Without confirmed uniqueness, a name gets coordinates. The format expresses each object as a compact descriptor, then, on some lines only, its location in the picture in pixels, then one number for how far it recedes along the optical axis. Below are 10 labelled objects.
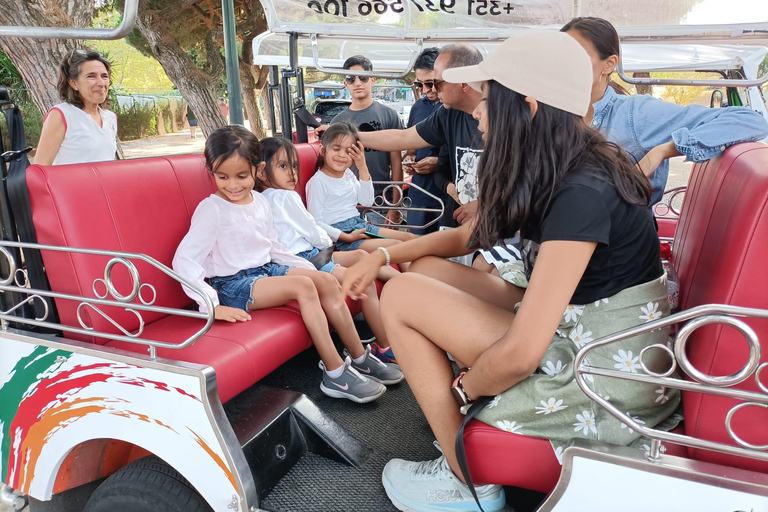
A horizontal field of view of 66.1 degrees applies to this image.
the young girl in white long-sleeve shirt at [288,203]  2.97
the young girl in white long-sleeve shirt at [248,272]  2.33
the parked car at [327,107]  12.53
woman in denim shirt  1.88
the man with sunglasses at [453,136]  2.79
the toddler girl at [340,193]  3.36
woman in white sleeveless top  3.10
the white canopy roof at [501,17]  2.64
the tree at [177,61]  9.05
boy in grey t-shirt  4.64
